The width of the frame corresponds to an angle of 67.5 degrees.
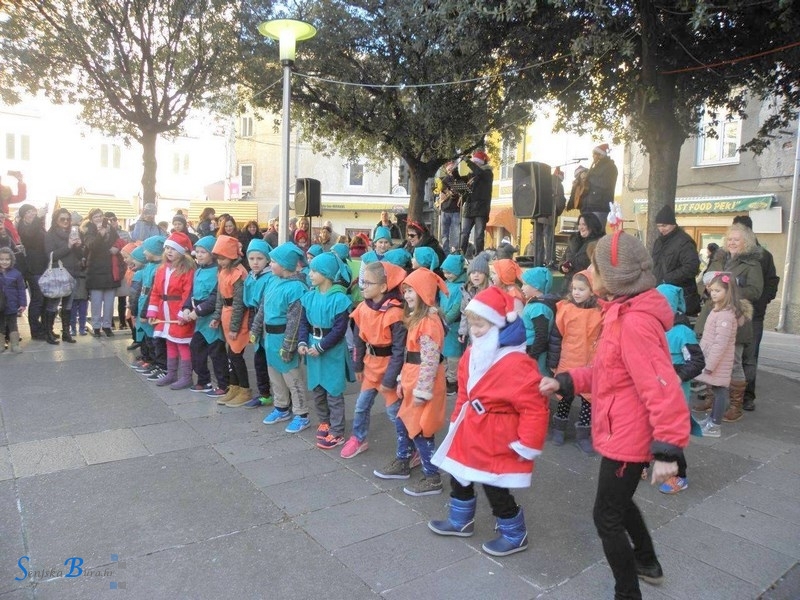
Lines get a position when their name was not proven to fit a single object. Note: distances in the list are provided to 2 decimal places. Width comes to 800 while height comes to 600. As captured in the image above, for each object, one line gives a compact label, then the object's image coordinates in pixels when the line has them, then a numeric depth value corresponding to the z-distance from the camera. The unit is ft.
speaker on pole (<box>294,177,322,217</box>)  35.45
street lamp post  25.39
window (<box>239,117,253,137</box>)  125.80
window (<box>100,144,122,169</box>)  131.44
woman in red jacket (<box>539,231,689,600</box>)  8.42
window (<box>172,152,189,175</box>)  143.64
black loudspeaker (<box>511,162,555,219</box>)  30.01
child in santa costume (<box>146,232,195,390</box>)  21.61
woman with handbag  29.17
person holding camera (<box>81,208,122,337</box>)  30.12
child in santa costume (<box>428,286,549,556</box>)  10.12
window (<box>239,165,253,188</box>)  126.21
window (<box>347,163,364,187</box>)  121.82
